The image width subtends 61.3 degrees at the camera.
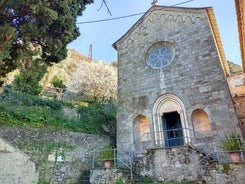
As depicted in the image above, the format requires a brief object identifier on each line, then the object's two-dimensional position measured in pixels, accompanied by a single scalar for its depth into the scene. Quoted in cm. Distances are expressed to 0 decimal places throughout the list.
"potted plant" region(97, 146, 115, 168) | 1004
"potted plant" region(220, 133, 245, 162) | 800
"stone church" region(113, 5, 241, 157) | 1008
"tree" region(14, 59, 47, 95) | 710
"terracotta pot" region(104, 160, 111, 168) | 999
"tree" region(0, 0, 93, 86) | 659
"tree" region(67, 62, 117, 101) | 2211
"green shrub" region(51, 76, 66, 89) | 2451
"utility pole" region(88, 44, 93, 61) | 4705
